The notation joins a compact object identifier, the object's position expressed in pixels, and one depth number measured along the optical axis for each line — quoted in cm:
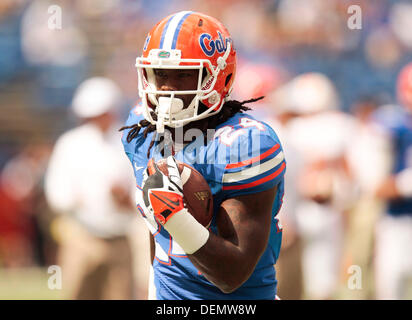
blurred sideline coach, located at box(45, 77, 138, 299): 933
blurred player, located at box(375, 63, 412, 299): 924
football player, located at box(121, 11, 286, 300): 420
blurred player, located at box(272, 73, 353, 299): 958
